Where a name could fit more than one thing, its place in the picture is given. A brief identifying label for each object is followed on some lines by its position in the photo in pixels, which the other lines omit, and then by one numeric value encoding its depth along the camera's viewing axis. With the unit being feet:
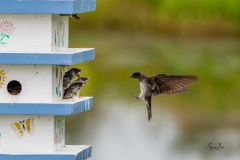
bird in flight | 44.96
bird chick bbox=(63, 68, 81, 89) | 43.52
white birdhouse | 41.04
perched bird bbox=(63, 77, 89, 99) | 43.38
